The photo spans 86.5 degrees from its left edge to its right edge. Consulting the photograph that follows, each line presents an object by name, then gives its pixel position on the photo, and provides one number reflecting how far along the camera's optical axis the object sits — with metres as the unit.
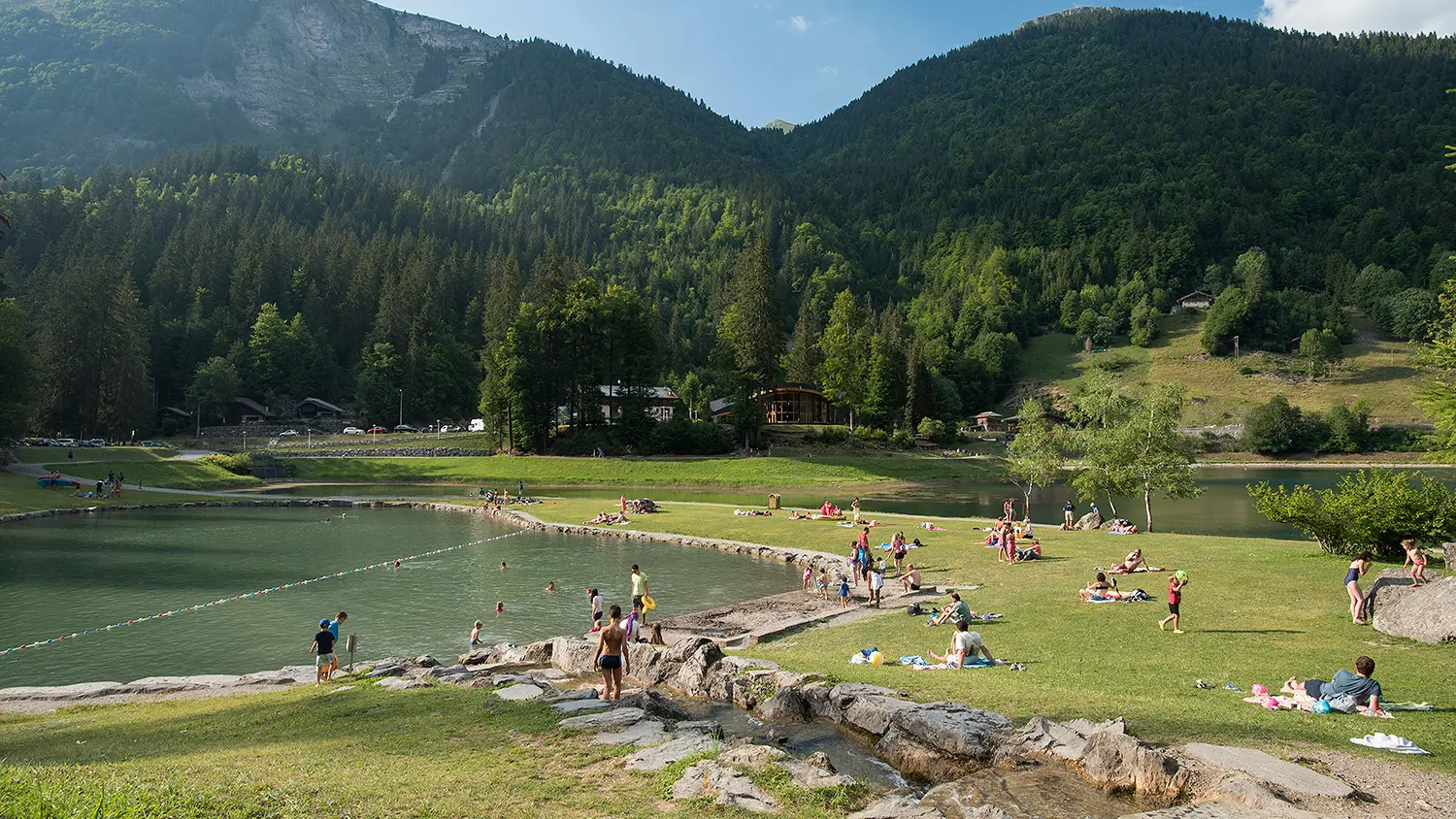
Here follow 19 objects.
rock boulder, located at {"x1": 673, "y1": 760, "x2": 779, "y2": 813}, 8.68
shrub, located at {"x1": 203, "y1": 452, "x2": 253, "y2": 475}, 70.79
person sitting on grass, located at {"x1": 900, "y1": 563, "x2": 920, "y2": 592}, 24.88
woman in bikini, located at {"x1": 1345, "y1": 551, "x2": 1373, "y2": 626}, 16.55
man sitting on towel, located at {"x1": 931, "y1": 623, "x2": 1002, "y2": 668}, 15.84
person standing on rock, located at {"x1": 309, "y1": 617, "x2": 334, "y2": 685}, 16.88
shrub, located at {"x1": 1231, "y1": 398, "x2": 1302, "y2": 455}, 101.75
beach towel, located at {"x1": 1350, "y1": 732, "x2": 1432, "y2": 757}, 9.65
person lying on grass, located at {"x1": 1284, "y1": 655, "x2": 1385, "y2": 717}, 11.28
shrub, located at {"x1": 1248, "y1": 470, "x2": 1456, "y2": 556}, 22.86
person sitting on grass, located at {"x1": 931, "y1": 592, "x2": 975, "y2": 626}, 17.39
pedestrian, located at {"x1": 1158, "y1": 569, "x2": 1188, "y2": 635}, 17.19
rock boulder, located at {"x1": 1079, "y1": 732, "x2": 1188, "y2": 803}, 9.38
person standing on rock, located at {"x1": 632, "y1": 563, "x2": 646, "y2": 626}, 22.03
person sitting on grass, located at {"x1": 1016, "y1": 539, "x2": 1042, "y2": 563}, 28.38
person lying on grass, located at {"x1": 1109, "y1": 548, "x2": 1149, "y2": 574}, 24.39
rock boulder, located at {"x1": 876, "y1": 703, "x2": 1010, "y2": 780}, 10.91
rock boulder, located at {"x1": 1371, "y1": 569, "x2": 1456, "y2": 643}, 14.67
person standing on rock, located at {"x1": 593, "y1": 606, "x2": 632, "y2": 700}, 14.55
